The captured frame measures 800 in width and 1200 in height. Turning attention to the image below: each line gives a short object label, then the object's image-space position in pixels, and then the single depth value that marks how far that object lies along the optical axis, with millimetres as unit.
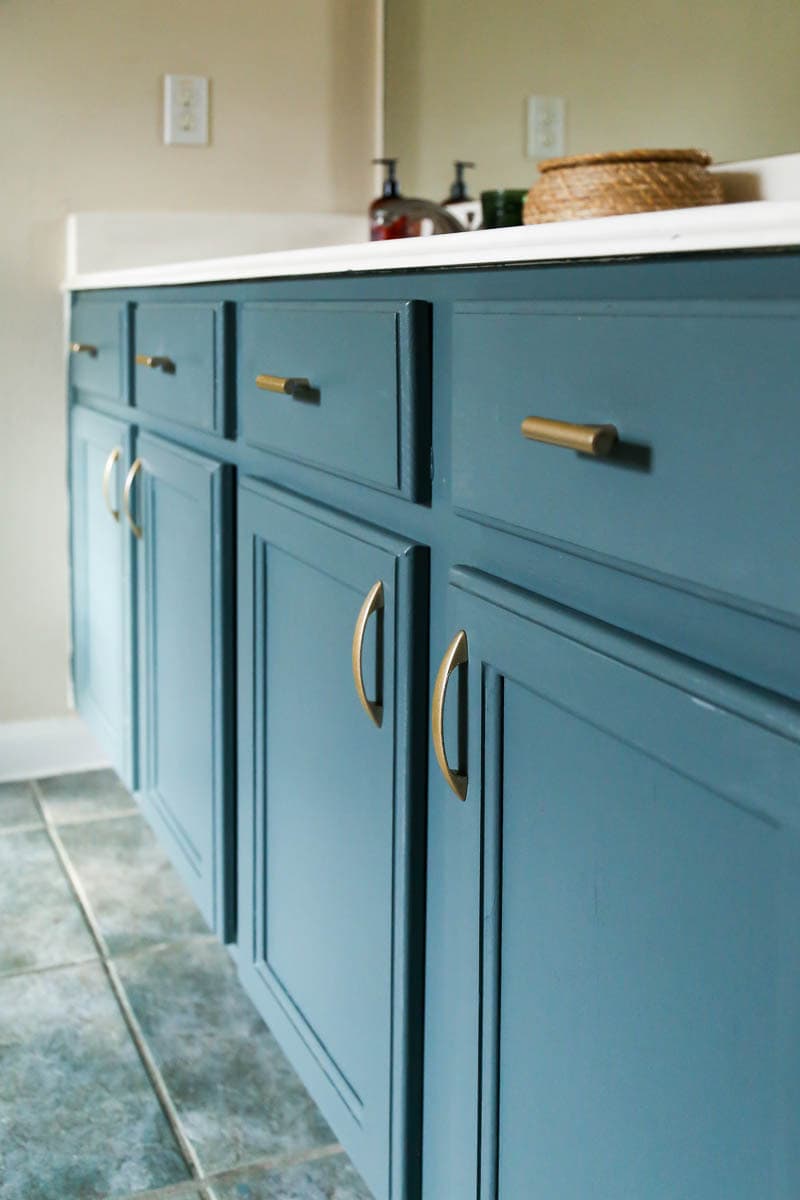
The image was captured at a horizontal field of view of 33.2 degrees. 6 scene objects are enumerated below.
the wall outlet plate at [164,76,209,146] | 2469
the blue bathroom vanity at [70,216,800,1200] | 654
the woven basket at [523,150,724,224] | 1476
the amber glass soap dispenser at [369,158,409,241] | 2051
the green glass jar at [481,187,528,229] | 1875
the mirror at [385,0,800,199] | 1482
